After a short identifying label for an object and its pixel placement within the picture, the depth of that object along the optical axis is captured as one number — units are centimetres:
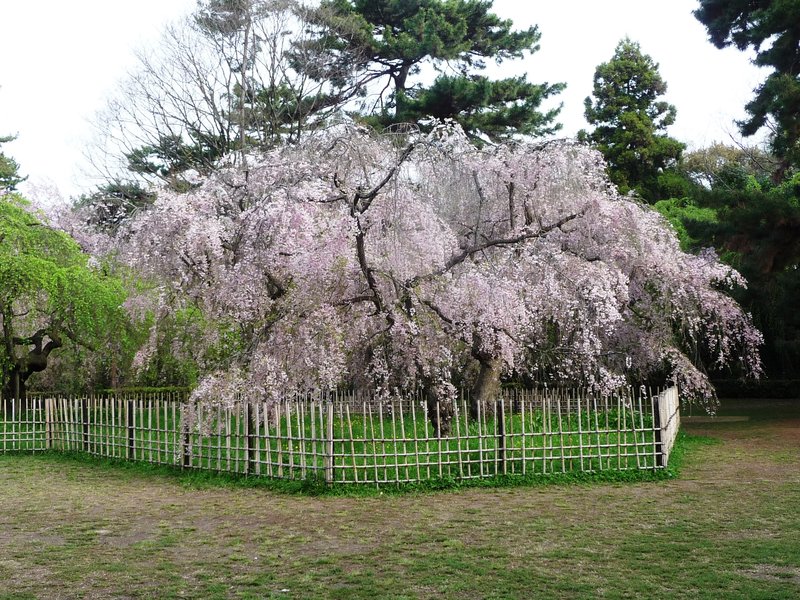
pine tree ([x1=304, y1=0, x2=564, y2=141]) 2354
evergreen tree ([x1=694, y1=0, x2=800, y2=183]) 1249
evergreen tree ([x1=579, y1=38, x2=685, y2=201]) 3045
